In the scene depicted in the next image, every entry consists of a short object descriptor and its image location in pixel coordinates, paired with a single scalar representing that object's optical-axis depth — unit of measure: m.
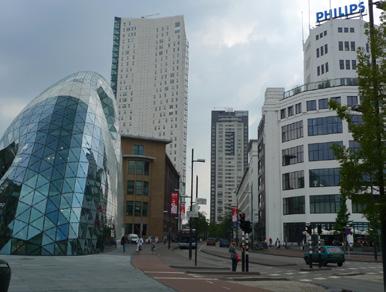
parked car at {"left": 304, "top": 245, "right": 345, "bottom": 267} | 34.75
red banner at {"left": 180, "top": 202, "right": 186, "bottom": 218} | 62.31
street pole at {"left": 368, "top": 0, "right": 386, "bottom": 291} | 11.98
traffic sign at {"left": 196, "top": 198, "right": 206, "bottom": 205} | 33.04
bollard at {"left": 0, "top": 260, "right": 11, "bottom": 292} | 10.48
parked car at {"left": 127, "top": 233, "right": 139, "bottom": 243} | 73.62
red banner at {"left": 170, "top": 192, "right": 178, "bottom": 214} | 48.51
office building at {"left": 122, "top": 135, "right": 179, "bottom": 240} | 97.38
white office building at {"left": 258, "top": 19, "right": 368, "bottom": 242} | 73.00
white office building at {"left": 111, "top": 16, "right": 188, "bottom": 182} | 176.12
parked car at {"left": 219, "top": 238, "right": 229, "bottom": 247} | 84.69
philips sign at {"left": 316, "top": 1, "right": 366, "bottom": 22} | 91.42
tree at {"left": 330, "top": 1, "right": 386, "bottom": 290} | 12.05
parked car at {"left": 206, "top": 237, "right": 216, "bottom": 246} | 94.88
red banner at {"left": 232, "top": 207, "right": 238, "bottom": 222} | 61.59
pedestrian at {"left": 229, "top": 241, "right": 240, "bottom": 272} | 26.25
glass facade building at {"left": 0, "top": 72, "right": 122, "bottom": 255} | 38.00
